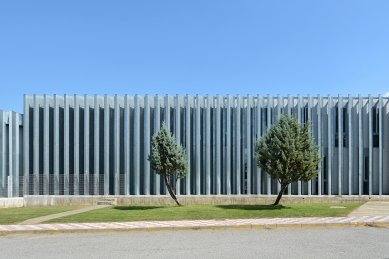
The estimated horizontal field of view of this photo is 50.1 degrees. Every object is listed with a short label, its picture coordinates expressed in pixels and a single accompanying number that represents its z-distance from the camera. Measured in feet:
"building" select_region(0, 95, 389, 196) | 110.01
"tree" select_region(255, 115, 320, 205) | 80.12
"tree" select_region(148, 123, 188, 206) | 84.64
